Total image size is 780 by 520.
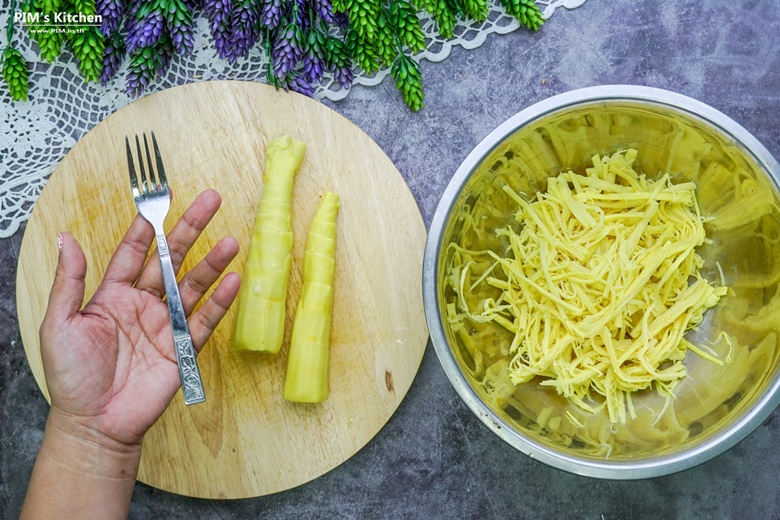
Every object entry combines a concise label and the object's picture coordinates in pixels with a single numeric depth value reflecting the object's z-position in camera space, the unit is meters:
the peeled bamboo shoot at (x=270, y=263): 0.59
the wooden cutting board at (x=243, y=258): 0.61
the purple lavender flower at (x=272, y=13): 0.61
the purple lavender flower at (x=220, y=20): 0.61
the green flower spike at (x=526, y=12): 0.62
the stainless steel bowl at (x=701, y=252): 0.51
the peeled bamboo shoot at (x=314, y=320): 0.59
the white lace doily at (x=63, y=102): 0.64
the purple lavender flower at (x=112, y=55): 0.62
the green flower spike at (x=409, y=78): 0.63
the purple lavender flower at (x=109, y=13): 0.61
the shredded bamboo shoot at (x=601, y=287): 0.54
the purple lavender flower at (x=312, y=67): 0.62
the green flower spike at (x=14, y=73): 0.63
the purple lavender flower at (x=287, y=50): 0.61
